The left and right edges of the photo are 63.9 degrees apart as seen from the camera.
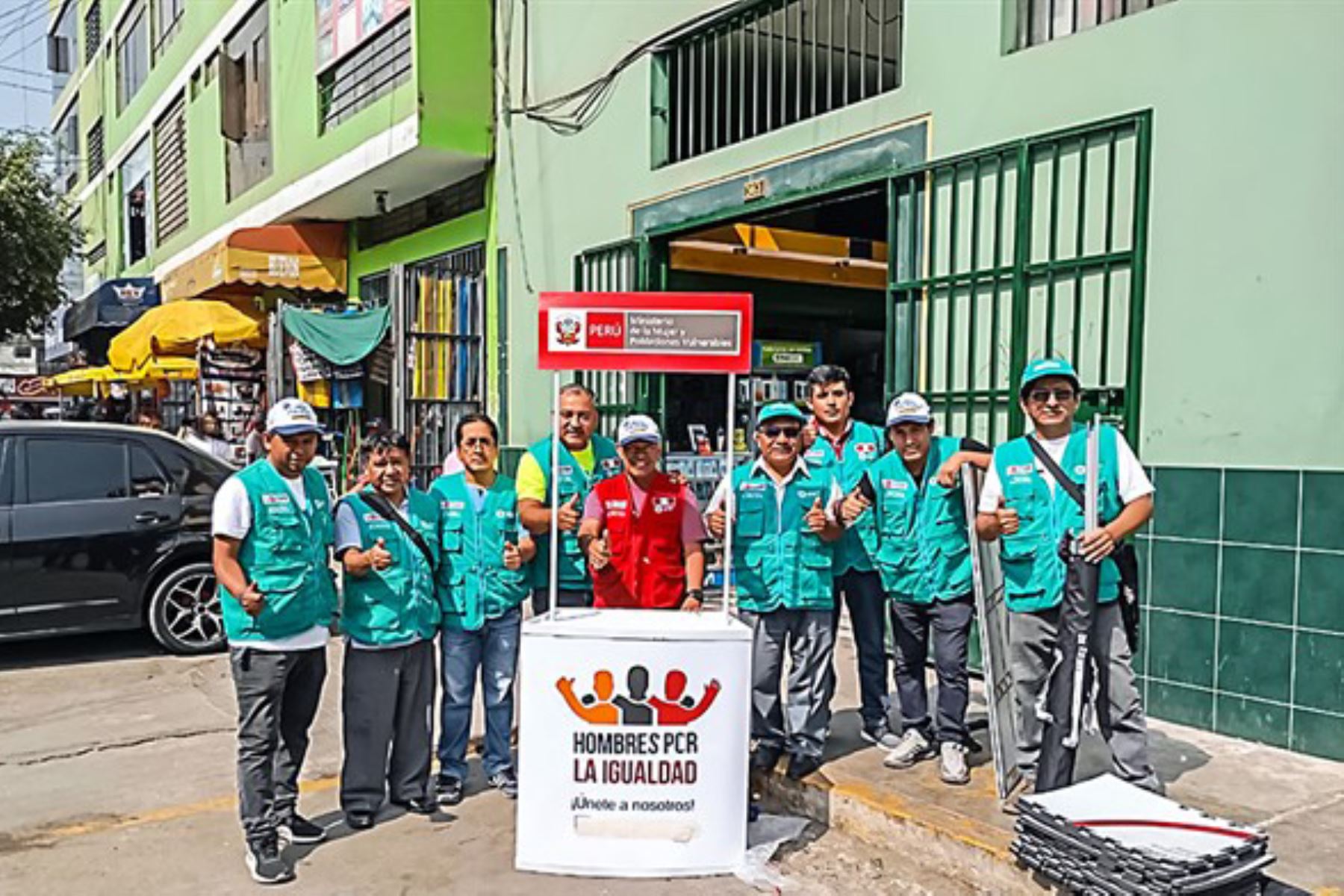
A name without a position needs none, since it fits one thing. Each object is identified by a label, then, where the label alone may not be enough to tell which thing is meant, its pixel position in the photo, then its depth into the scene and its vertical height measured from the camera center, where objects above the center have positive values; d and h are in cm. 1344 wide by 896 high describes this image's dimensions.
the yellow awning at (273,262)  1312 +170
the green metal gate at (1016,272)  539 +72
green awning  1092 +62
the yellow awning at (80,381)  1700 +19
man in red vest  445 -58
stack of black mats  318 -135
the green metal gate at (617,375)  888 +21
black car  688 -93
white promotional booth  394 -129
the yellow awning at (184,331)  1255 +74
